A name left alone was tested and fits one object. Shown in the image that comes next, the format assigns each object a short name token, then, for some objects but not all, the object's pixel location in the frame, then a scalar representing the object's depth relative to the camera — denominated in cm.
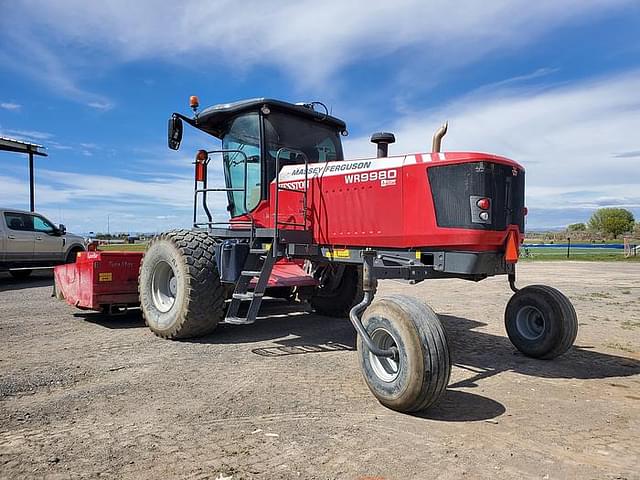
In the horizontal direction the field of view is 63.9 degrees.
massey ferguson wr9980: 425
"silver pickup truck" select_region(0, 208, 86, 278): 1278
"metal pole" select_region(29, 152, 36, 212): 1582
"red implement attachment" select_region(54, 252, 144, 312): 718
